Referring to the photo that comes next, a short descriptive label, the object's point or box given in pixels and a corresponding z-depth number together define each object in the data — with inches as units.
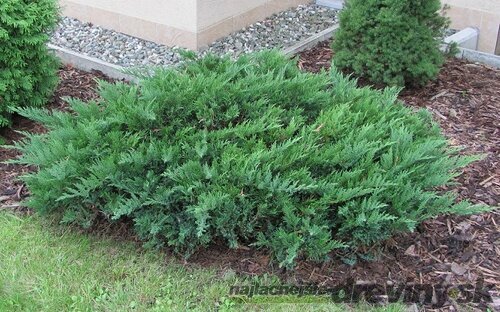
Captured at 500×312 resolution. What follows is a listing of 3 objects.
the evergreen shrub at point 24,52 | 169.8
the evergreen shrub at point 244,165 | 131.0
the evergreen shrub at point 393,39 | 200.4
